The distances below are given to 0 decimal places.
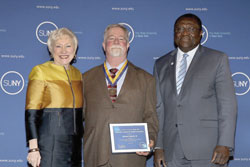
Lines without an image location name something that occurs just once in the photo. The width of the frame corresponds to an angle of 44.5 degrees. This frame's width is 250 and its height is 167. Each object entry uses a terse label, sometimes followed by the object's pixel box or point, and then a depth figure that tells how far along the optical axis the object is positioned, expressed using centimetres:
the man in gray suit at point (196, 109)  278
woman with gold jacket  283
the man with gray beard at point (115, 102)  301
